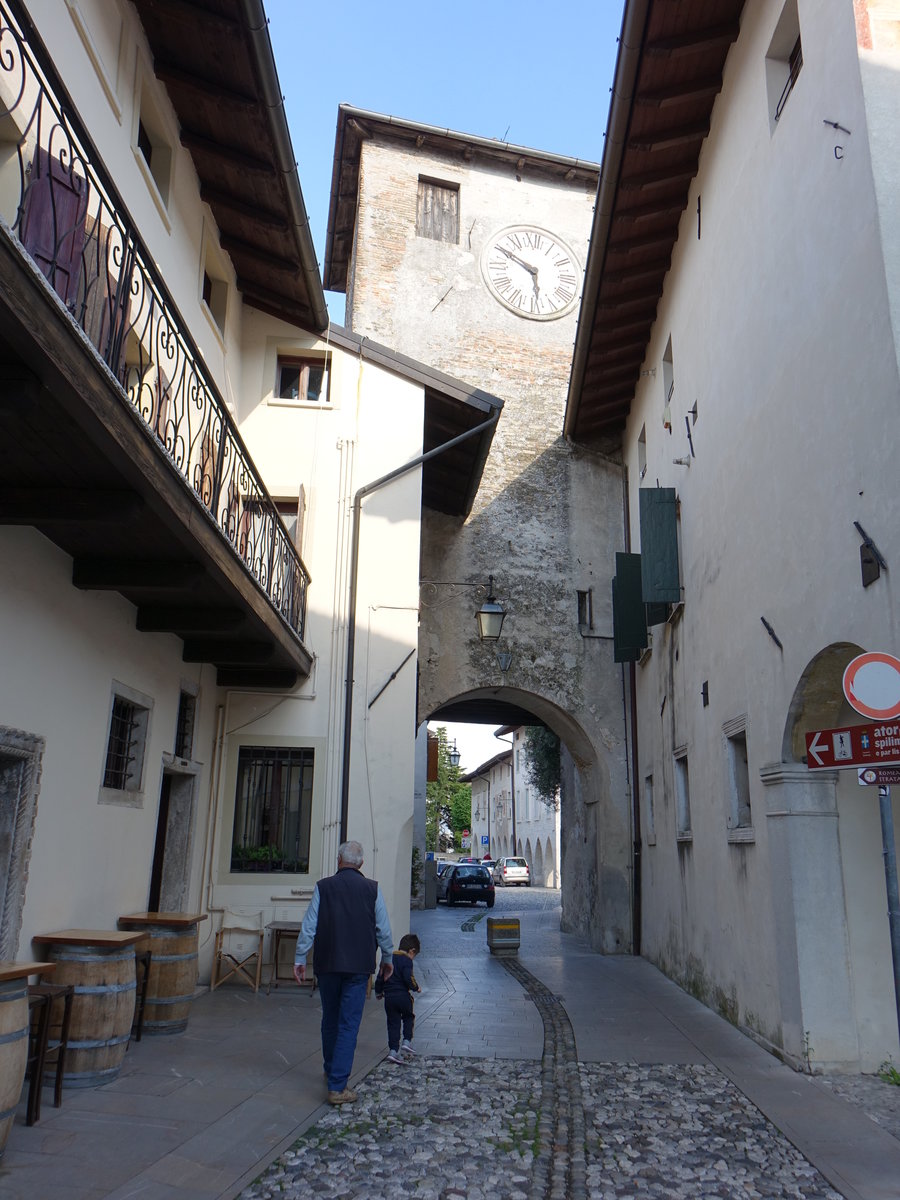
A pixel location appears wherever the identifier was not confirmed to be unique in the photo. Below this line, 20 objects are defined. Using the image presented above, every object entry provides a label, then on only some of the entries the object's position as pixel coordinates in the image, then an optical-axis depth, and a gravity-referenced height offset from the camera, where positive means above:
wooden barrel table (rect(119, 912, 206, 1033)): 7.30 -0.92
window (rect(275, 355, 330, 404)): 12.15 +5.87
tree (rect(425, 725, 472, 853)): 55.89 +3.21
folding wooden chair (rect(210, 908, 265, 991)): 9.96 -0.93
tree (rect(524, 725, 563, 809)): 22.85 +2.40
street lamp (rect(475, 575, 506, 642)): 13.85 +3.33
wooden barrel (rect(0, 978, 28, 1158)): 4.35 -0.91
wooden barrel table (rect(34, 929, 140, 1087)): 5.79 -0.92
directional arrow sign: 4.95 +0.62
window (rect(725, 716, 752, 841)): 8.79 +0.75
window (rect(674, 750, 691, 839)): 11.31 +0.73
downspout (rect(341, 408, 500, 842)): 10.55 +2.87
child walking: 6.91 -1.05
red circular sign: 4.82 +0.88
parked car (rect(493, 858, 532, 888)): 41.28 -0.77
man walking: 5.81 -0.59
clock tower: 14.83 +6.82
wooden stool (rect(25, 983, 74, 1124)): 5.09 -1.05
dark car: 26.48 -0.86
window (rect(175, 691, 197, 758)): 9.72 +1.22
